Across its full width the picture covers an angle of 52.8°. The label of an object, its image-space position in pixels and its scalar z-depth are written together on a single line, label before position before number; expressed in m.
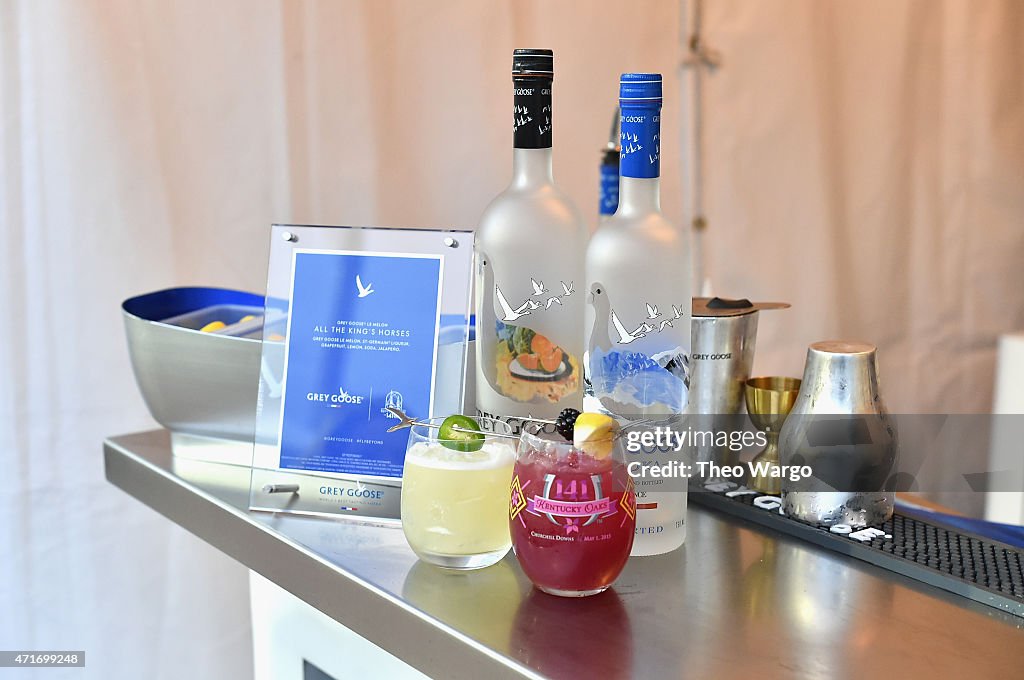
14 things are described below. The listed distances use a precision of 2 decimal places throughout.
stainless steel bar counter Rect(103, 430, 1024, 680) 0.67
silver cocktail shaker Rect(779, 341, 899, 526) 0.86
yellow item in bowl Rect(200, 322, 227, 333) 1.10
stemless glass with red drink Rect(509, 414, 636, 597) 0.73
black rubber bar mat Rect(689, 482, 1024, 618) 0.77
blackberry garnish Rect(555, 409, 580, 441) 0.76
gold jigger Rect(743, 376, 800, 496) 0.96
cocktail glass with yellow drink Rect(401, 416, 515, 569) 0.78
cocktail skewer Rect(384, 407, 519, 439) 0.86
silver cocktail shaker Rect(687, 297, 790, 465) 0.97
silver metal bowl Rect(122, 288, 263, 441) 1.03
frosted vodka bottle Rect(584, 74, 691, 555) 0.81
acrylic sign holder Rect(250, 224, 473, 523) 0.92
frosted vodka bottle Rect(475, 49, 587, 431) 0.87
